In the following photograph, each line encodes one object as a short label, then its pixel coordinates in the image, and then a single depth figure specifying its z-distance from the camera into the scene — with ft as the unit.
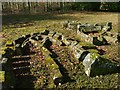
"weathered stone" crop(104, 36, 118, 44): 22.53
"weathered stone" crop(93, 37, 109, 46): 22.24
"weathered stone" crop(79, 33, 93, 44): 22.80
